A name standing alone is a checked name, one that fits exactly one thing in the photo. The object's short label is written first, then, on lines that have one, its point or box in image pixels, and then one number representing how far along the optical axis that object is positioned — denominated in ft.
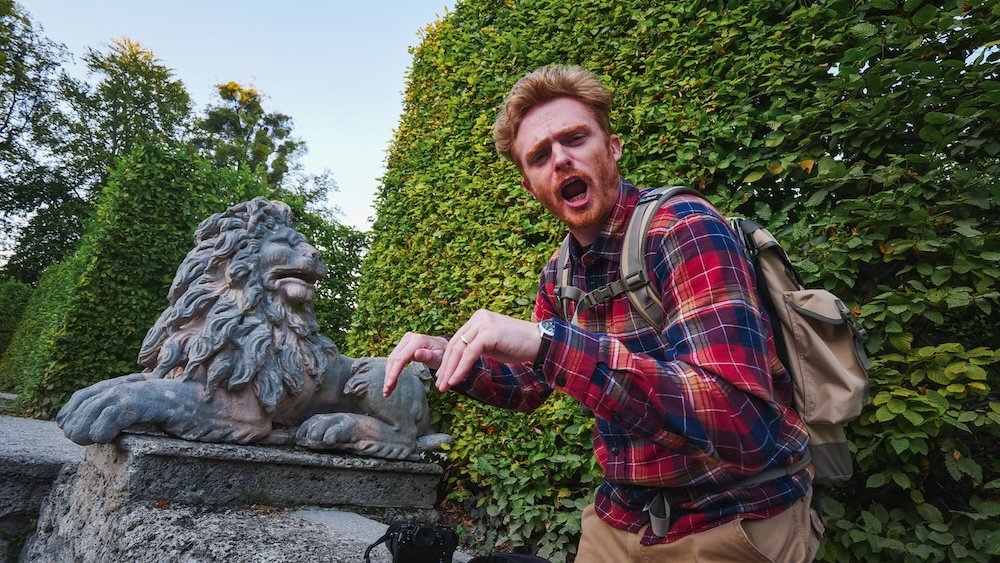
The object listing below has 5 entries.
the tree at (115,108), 75.92
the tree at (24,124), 70.13
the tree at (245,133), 100.58
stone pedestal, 8.27
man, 3.24
